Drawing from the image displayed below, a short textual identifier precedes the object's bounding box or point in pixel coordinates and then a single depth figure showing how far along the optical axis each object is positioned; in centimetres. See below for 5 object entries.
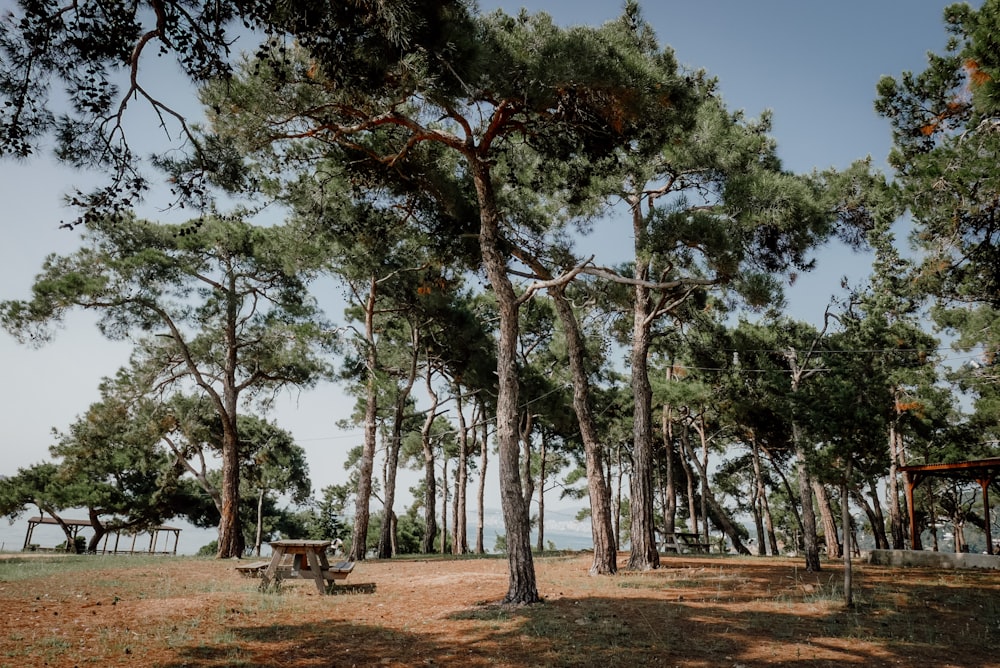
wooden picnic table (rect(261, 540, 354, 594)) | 755
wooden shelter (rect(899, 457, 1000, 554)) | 1298
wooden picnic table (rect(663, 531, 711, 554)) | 1658
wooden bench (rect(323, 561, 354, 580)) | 802
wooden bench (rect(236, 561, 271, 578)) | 857
